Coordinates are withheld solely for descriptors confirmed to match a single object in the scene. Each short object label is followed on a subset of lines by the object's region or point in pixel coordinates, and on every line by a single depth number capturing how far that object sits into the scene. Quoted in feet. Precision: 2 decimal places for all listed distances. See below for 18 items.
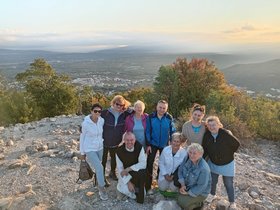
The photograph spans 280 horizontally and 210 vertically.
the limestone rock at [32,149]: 21.91
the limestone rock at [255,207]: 14.64
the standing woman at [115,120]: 14.01
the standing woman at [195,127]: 13.09
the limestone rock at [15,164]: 18.97
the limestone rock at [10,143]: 25.78
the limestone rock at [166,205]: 12.94
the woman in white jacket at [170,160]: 13.22
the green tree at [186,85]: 51.60
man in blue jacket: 13.85
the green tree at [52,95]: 64.27
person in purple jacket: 14.01
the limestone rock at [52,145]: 22.75
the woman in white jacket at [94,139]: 13.62
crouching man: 13.60
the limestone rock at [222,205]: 13.58
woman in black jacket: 12.97
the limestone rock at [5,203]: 13.76
